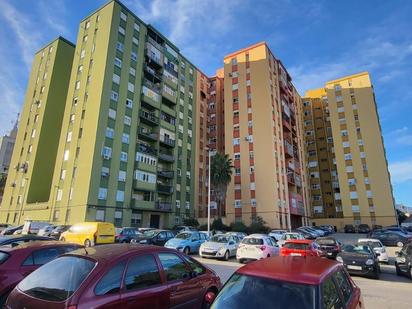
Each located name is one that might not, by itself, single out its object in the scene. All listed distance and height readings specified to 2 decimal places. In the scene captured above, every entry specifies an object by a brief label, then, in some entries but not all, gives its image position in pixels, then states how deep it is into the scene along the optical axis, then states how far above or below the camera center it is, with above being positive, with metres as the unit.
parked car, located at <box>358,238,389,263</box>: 17.77 -1.39
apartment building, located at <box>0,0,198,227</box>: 38.12 +12.81
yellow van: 19.36 -0.78
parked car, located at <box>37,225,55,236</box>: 27.97 -0.82
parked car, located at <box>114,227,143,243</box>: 24.12 -0.97
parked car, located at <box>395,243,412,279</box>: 12.95 -1.62
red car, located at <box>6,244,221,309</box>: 3.80 -0.88
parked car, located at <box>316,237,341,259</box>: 18.16 -1.33
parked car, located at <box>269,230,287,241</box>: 28.09 -1.03
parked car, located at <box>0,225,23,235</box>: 28.28 -0.86
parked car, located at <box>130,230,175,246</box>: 21.67 -1.08
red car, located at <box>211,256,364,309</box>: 3.38 -0.79
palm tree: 45.97 +7.99
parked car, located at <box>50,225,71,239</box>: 27.84 -0.84
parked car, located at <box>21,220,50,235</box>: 27.97 -0.54
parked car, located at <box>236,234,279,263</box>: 16.70 -1.42
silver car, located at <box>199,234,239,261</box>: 18.38 -1.54
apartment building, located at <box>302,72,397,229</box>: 59.38 +14.59
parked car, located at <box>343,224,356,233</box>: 56.19 -0.60
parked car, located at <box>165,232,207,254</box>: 19.95 -1.30
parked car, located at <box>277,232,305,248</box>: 24.47 -0.96
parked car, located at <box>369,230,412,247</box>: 29.42 -1.13
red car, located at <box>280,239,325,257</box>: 14.97 -1.20
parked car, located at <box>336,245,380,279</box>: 12.93 -1.64
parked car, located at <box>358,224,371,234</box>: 53.78 -0.62
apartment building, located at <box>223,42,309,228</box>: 46.81 +14.46
